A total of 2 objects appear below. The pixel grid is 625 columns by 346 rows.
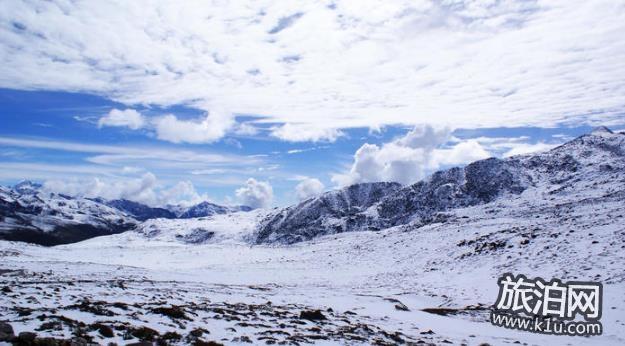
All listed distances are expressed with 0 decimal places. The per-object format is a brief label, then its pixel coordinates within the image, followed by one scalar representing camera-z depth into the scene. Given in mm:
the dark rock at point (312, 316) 21797
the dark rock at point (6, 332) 11581
